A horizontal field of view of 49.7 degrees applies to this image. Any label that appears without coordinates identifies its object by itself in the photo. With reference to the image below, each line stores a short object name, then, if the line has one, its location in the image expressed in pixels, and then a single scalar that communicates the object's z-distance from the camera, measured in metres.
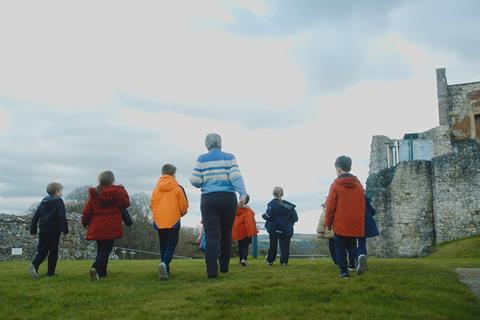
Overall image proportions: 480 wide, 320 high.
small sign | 21.50
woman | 7.75
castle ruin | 22.95
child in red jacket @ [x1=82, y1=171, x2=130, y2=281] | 8.16
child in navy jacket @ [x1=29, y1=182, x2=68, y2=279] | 8.93
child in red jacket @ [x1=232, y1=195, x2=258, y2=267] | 11.02
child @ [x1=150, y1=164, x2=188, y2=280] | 8.02
